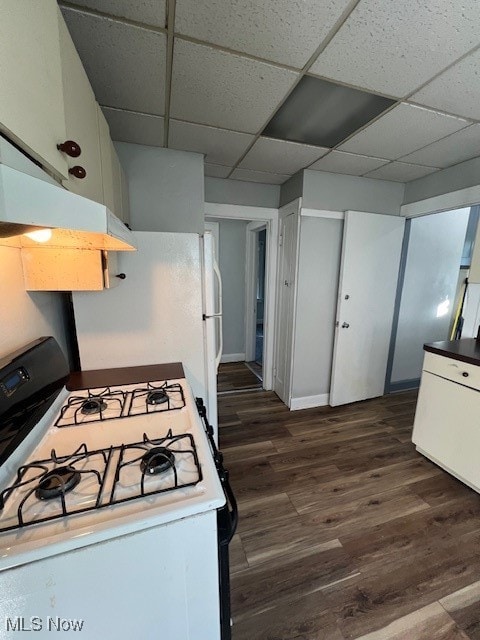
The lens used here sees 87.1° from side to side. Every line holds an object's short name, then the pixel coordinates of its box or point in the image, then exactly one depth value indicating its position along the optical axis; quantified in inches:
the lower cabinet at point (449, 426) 64.8
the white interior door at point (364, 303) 99.1
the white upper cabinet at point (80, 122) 32.5
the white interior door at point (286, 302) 100.7
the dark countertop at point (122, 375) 50.8
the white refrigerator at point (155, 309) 57.8
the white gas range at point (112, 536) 20.7
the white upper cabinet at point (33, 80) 21.3
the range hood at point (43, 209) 18.5
